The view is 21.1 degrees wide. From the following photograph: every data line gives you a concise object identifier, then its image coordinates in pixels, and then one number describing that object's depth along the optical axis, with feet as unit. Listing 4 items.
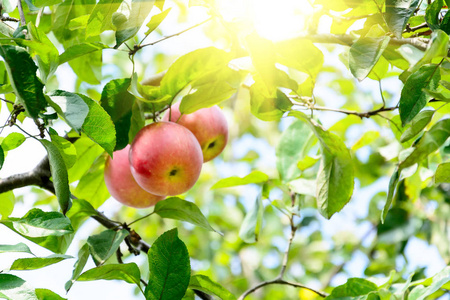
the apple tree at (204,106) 3.25
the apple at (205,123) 3.91
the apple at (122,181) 3.85
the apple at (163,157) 3.68
